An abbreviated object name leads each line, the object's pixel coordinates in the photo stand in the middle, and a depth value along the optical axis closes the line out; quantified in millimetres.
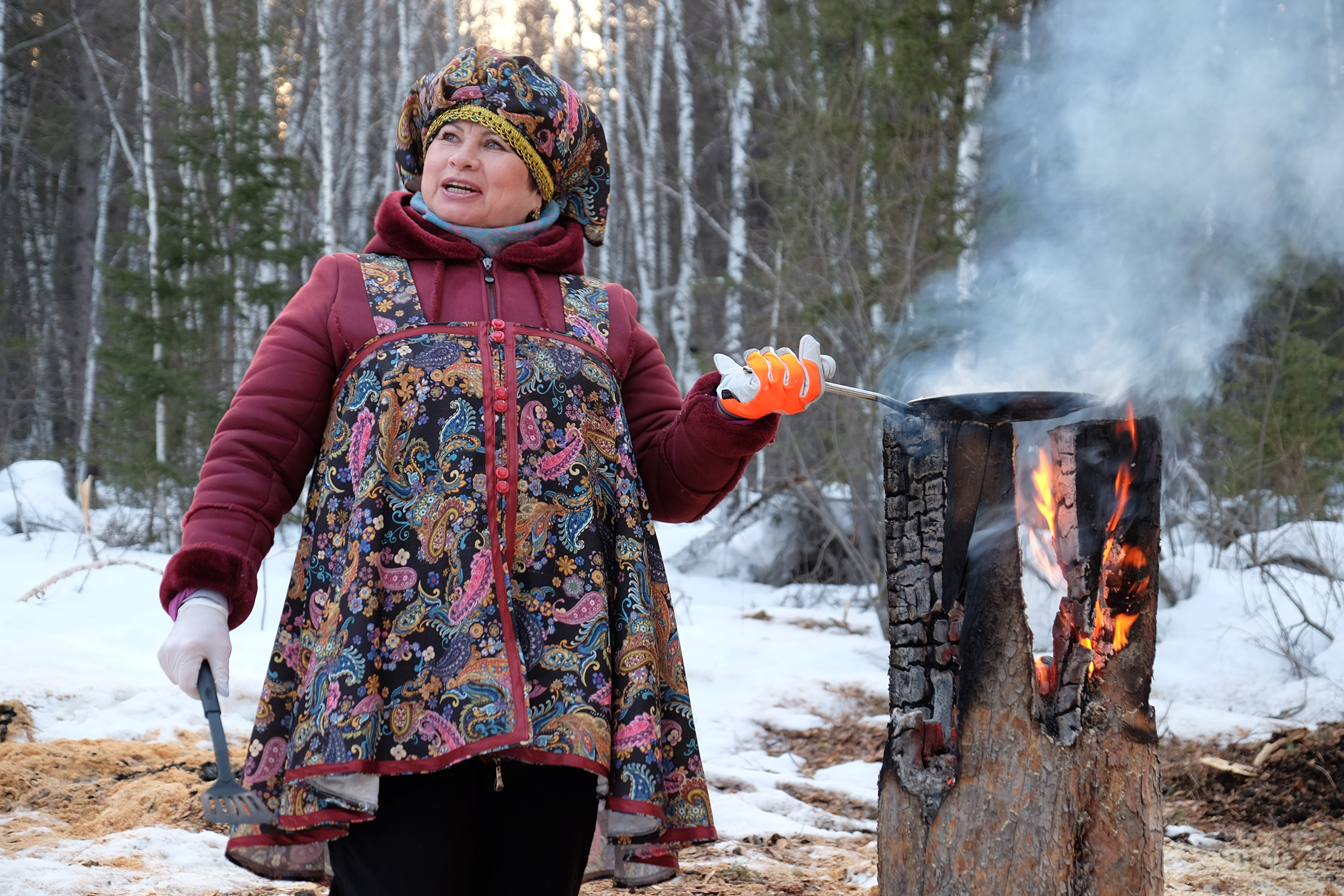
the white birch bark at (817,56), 8477
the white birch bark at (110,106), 15148
